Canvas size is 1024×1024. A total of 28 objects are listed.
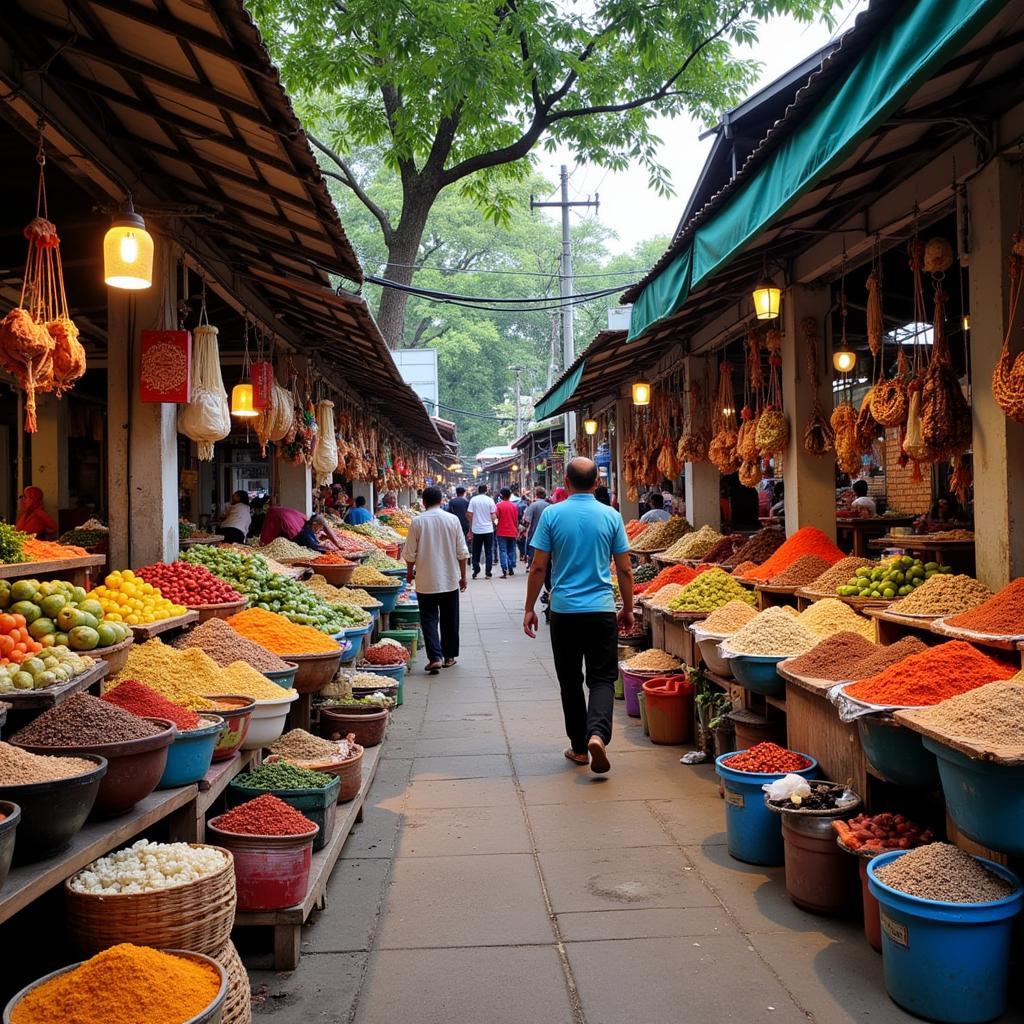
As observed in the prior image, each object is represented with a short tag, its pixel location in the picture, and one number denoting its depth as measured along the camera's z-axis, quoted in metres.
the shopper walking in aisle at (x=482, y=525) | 21.46
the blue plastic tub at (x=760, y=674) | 5.53
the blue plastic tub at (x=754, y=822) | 4.83
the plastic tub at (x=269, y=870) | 3.82
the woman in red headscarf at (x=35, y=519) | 11.34
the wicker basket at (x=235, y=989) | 2.91
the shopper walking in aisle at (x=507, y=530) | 22.84
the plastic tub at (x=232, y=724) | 4.39
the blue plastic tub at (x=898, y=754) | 3.84
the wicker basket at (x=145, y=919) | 3.01
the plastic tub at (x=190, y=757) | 3.75
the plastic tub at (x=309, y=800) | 4.53
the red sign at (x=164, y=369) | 6.62
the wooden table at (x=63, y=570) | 4.81
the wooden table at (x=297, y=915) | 3.78
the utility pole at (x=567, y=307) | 23.89
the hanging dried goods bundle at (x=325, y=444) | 11.88
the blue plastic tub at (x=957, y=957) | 3.22
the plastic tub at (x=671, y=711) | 7.42
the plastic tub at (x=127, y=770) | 3.23
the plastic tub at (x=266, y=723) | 4.73
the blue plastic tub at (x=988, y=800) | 3.10
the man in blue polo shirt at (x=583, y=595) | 6.61
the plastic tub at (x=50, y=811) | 2.77
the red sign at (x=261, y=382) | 8.86
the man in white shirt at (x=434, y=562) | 10.59
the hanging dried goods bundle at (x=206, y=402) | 6.81
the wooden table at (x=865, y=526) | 11.03
